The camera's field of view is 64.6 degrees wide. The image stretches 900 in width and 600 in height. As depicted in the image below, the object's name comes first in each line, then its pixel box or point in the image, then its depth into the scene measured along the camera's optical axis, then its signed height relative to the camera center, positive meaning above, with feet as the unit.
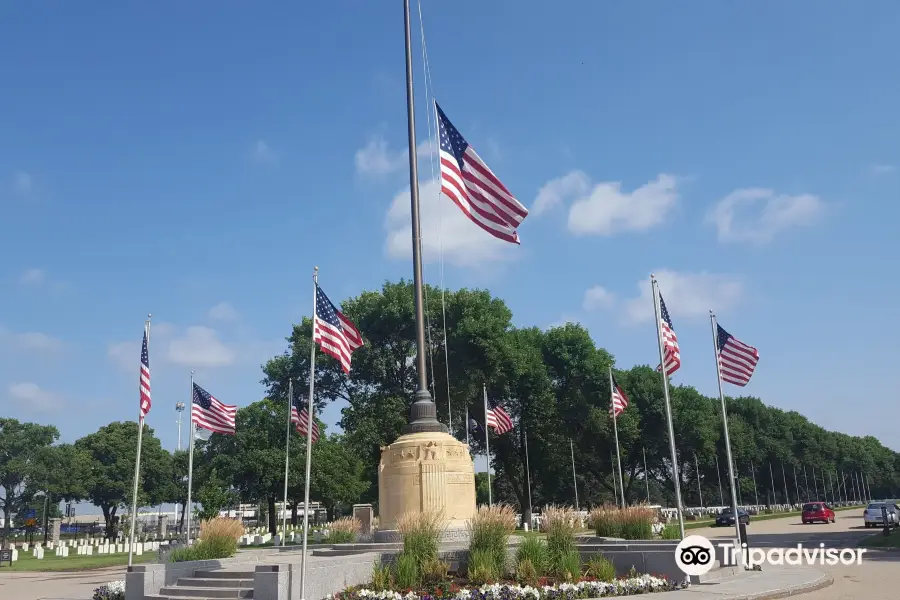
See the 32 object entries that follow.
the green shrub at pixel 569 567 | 45.14 -5.77
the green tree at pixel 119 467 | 226.38 +6.53
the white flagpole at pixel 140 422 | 68.76 +6.37
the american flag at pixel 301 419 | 97.16 +8.67
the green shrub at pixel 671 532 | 61.77 -5.22
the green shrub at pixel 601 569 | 45.88 -6.06
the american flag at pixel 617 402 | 107.34 +10.48
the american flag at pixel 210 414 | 80.43 +7.95
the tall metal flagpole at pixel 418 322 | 60.44 +12.80
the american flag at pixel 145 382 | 70.59 +10.20
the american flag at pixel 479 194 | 54.65 +21.33
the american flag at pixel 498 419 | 109.81 +8.64
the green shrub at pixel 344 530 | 74.28 -5.20
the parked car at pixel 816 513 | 141.08 -8.90
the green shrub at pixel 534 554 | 45.55 -4.97
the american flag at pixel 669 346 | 68.44 +11.75
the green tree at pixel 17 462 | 209.26 +8.36
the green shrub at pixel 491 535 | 45.60 -3.72
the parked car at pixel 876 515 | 119.55 -8.27
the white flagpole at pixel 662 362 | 63.64 +10.17
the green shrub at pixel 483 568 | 43.83 -5.49
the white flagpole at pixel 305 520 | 42.56 -2.22
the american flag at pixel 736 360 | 71.15 +10.70
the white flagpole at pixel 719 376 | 70.25 +9.59
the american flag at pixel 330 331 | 53.98 +11.25
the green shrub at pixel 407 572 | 43.57 -5.61
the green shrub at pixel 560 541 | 45.80 -4.34
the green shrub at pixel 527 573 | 44.01 -5.92
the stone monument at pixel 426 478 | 56.90 +0.07
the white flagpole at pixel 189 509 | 94.57 -3.05
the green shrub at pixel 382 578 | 43.70 -5.98
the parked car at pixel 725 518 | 144.15 -9.56
